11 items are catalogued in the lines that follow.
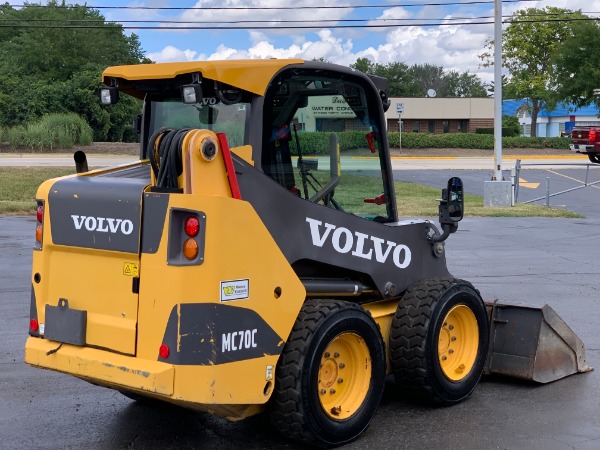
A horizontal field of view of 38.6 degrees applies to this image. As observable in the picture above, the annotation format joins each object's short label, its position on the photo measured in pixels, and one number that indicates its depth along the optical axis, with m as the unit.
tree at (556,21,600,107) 47.31
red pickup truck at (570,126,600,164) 35.12
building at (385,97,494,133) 62.58
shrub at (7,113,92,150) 36.81
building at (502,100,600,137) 93.38
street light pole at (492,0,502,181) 21.16
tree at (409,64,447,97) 113.31
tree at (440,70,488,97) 119.50
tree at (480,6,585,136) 55.39
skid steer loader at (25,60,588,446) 4.45
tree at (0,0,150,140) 41.19
